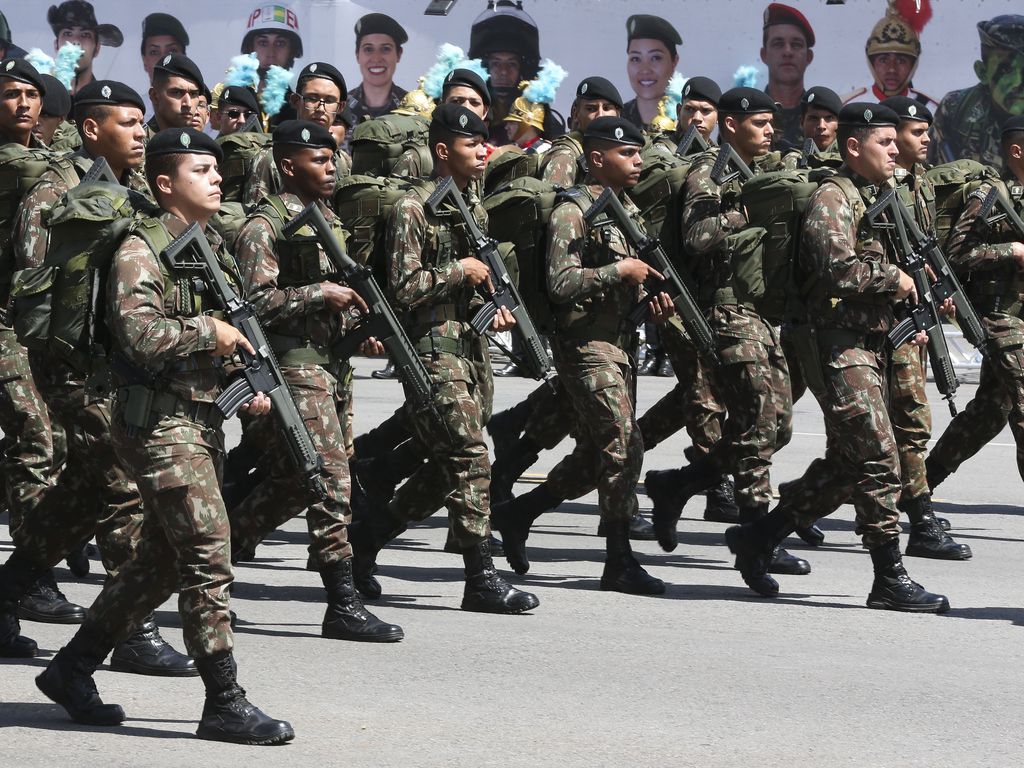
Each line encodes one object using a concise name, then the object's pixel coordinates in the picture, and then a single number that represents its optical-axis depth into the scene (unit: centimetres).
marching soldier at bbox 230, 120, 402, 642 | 1327
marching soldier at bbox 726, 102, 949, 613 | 1466
